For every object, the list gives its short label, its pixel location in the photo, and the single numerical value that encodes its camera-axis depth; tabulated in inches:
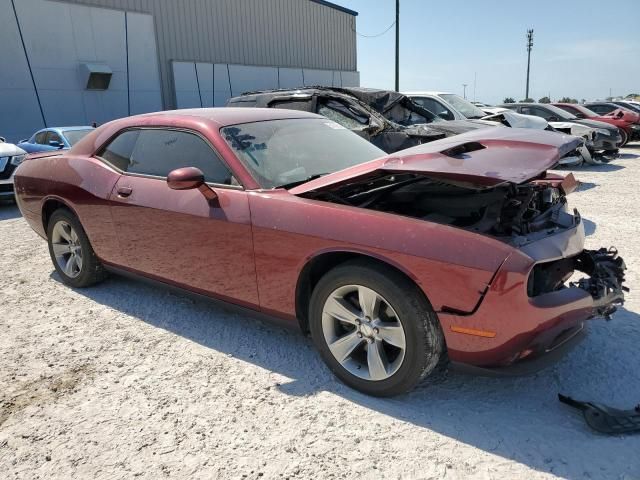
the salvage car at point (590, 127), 458.9
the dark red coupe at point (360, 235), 92.1
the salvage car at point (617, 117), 562.3
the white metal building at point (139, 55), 580.1
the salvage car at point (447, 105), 415.2
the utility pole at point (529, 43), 2001.5
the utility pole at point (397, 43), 857.5
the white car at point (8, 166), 331.6
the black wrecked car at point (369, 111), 300.5
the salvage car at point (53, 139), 365.6
